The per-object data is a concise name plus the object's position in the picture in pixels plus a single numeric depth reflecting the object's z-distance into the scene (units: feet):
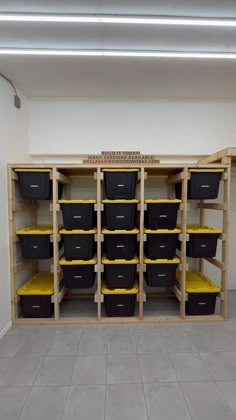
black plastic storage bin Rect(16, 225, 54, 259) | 9.39
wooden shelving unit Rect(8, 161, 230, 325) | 9.18
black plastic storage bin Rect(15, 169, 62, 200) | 9.12
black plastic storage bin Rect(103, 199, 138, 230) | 9.19
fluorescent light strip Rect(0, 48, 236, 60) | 7.19
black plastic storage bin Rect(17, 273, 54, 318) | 9.44
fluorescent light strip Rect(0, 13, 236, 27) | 5.62
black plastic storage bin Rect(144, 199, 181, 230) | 9.29
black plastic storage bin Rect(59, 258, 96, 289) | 9.45
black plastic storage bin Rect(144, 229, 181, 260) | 9.45
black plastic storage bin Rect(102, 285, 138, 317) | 9.48
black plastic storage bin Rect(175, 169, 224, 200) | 9.21
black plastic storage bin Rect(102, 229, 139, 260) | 9.36
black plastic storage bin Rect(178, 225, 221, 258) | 9.51
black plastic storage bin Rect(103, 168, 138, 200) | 9.09
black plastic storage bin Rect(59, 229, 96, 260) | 9.30
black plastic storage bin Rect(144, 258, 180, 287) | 9.57
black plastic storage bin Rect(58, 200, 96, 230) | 9.21
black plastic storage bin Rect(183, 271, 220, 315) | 9.62
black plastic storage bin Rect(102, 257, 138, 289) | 9.39
